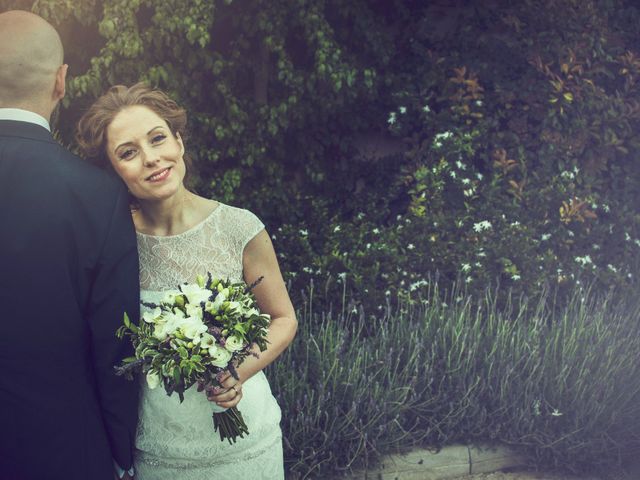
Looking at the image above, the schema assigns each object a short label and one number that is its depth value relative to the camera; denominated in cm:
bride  237
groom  204
